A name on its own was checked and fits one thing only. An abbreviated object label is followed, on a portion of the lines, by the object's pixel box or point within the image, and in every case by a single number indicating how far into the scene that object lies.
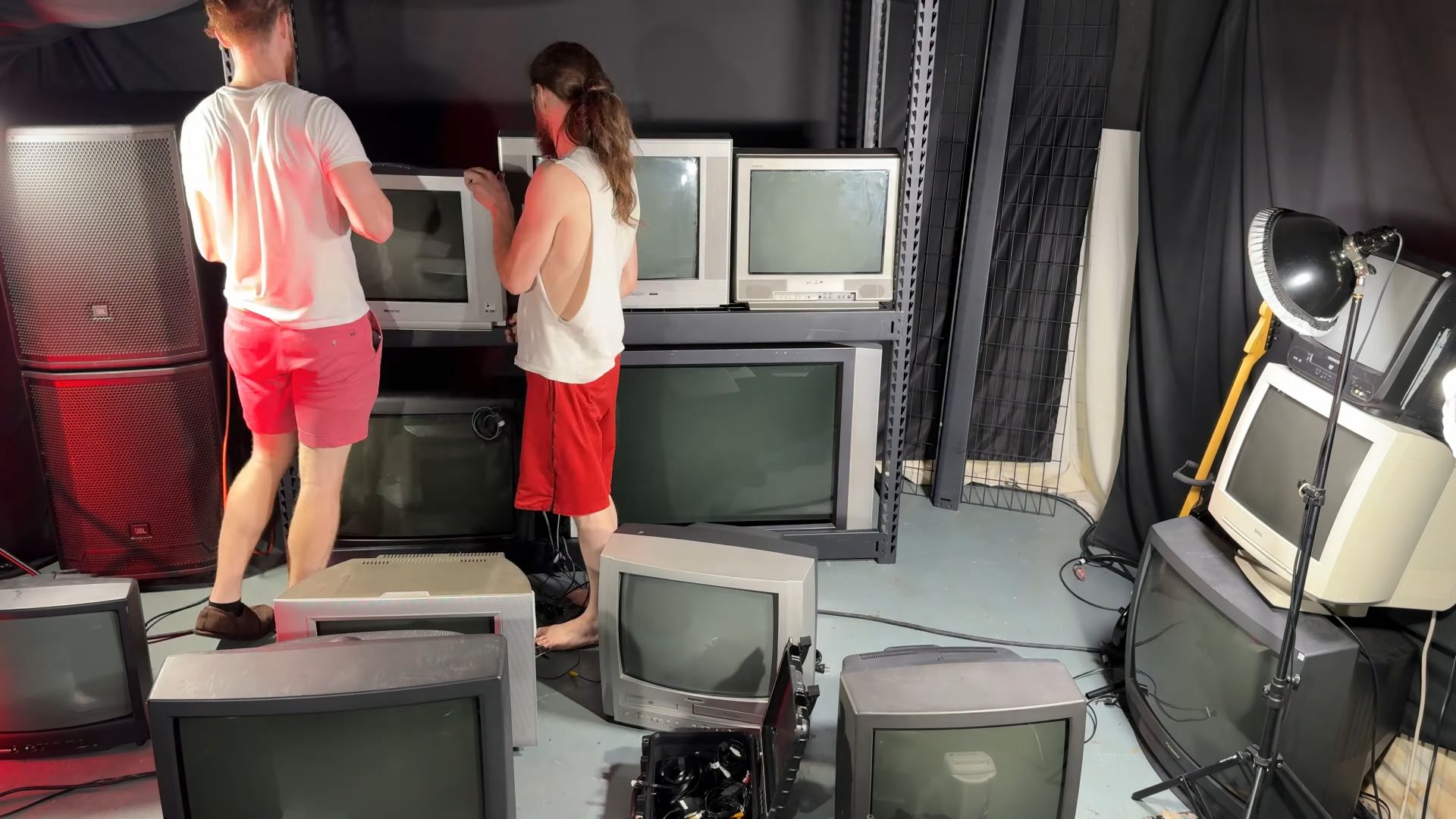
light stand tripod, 1.94
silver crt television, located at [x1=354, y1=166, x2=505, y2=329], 2.87
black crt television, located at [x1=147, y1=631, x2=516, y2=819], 1.76
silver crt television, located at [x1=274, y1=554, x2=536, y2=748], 2.20
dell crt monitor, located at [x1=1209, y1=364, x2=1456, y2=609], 2.05
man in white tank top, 2.39
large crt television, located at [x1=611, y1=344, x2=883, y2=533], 3.10
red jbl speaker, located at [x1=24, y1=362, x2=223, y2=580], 2.93
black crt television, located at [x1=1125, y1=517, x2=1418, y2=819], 2.11
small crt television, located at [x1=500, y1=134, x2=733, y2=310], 2.90
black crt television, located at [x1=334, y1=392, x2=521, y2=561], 3.02
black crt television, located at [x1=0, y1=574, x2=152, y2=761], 2.20
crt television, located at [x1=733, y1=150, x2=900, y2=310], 2.98
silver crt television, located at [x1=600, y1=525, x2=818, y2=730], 2.33
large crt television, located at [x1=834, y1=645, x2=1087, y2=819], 1.90
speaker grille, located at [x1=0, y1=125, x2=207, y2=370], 2.72
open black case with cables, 1.93
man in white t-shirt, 2.40
